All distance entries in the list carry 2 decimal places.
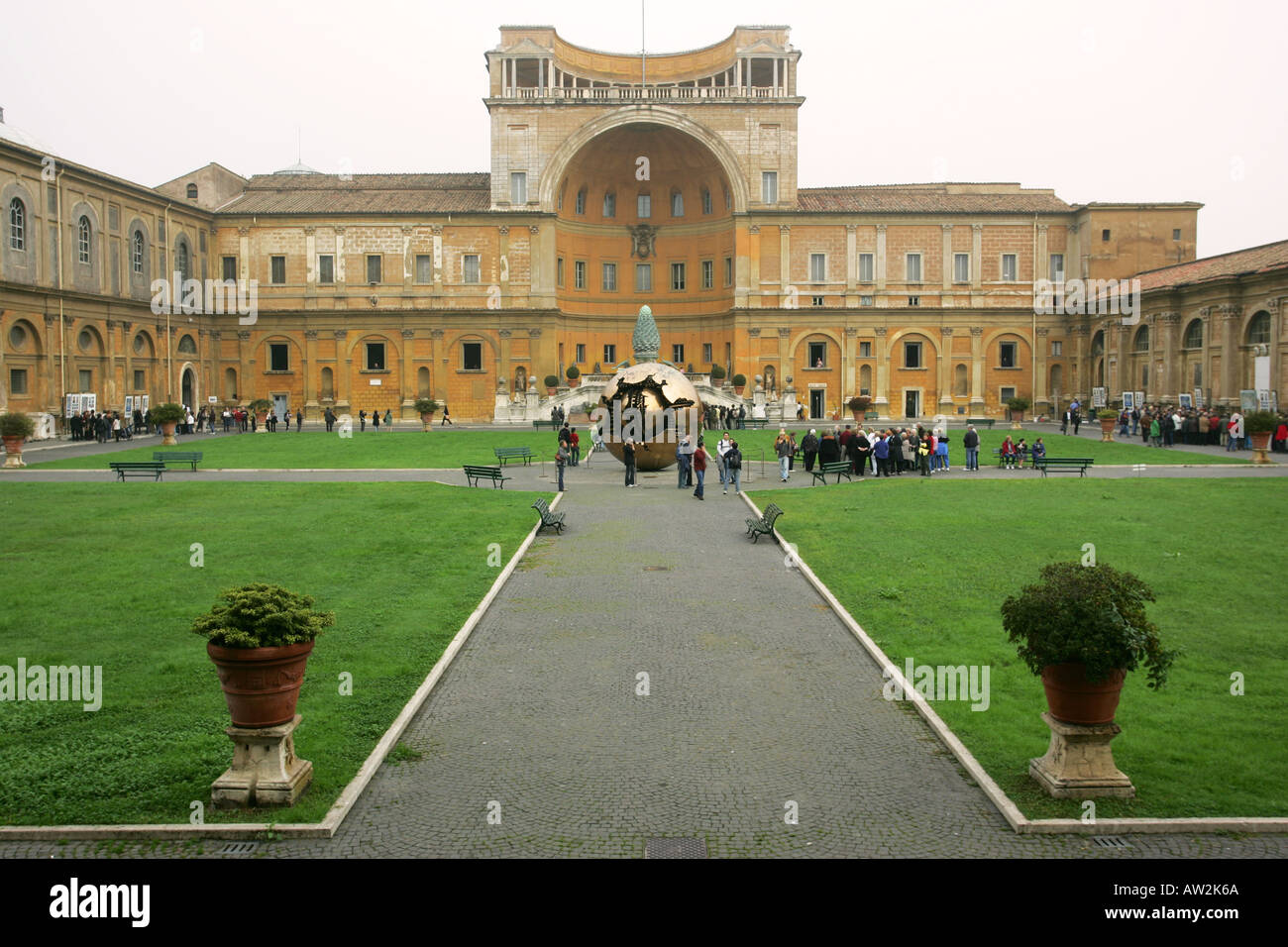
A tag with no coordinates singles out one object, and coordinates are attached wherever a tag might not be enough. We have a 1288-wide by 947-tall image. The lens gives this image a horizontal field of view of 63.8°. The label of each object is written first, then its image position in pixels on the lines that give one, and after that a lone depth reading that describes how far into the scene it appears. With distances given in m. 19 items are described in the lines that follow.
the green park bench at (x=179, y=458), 31.86
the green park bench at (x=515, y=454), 33.78
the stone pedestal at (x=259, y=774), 7.91
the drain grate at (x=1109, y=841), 7.30
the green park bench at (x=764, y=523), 19.77
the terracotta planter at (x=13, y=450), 34.12
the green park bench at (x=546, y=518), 20.72
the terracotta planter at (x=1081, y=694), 7.84
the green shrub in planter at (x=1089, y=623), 7.61
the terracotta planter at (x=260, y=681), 7.71
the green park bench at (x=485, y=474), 27.38
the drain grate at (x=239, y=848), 7.21
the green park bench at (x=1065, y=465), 30.05
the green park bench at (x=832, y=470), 29.44
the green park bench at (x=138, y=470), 29.44
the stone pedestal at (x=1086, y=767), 7.94
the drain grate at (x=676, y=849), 7.23
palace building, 63.19
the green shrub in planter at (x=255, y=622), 7.72
